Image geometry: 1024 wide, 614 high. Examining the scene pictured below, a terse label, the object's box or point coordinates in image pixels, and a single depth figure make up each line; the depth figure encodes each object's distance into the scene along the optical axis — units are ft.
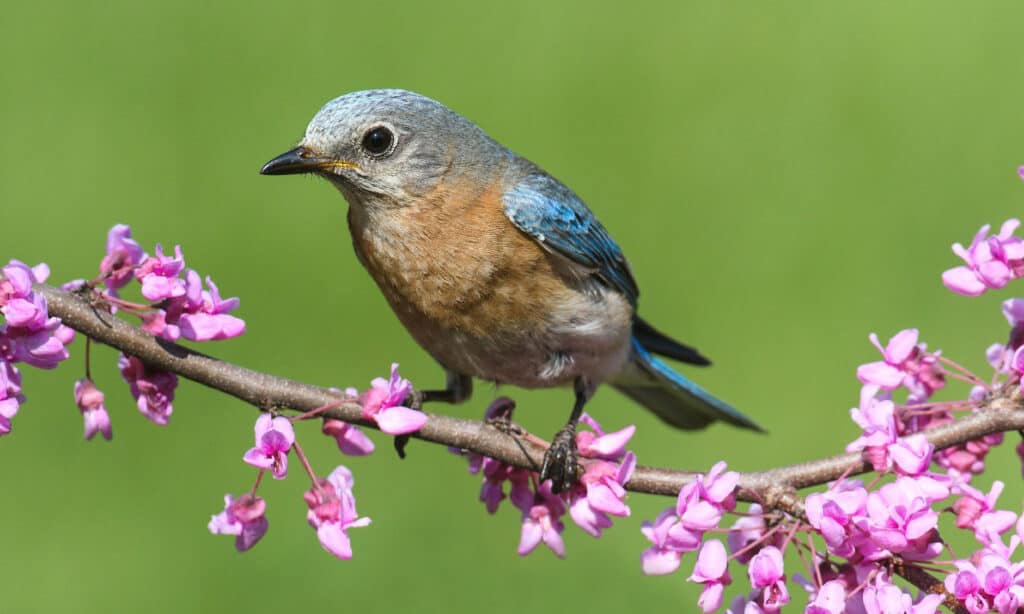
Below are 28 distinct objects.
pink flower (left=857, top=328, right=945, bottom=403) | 19.88
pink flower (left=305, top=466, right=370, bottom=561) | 18.84
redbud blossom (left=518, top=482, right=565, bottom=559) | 21.49
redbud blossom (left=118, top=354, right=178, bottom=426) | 19.34
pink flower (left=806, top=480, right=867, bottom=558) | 17.17
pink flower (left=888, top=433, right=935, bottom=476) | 17.65
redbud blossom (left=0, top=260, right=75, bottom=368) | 17.31
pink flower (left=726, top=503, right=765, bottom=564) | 18.88
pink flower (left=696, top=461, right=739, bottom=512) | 17.87
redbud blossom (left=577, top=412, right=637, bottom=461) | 20.30
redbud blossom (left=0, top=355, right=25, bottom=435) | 17.51
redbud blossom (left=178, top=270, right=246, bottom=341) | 18.89
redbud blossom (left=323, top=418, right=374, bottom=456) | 20.17
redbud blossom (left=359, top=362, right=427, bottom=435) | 18.65
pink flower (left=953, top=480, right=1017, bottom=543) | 17.99
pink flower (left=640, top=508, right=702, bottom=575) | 18.08
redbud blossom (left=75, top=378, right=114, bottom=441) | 19.83
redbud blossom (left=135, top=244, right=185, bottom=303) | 18.65
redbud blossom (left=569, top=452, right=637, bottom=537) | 19.69
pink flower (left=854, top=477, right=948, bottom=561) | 16.93
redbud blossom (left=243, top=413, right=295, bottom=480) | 17.90
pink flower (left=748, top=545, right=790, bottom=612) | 17.52
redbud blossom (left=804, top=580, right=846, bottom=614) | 17.02
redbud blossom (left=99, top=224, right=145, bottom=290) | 19.25
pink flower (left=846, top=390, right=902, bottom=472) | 18.15
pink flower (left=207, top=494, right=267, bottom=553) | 18.84
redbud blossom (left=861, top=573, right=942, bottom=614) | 16.67
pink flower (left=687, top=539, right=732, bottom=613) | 17.78
